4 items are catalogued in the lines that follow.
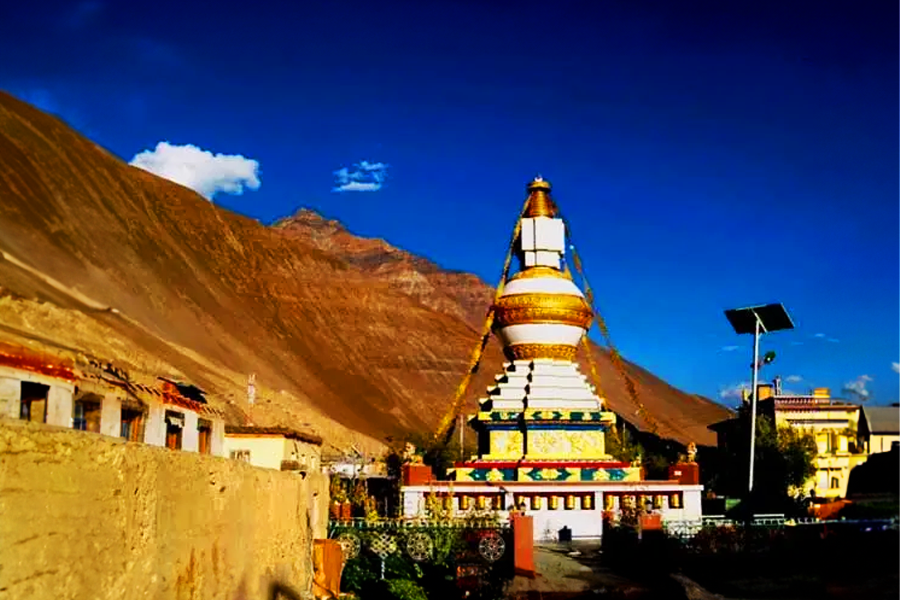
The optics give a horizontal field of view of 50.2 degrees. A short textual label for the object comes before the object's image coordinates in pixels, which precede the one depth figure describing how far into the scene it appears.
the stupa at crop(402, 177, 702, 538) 20.70
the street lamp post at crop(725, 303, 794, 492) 23.89
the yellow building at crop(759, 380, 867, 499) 32.78
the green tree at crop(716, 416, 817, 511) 29.03
